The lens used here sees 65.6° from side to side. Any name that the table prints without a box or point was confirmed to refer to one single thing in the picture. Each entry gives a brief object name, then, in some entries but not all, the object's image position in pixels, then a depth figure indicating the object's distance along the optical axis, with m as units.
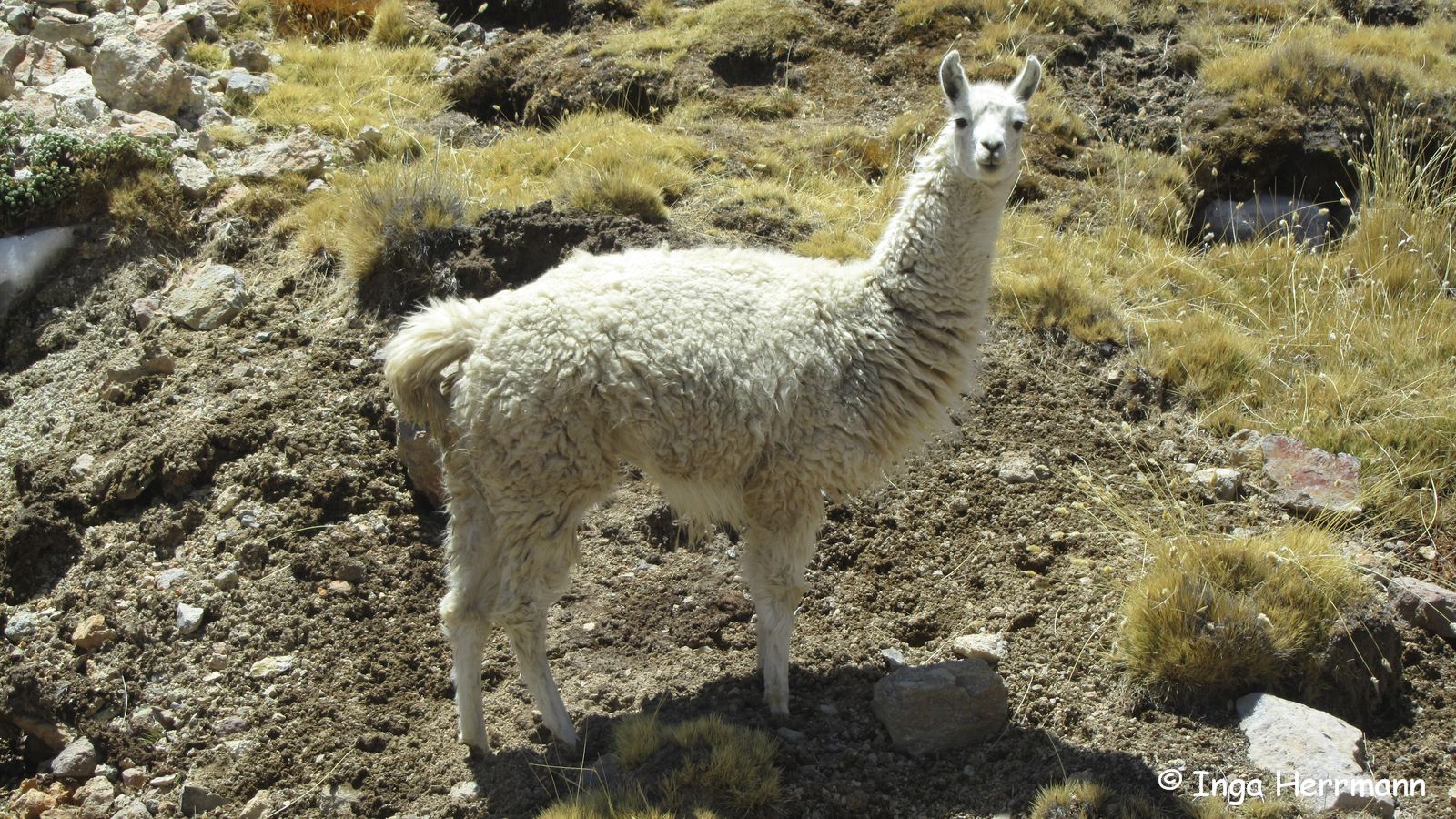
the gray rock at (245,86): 11.17
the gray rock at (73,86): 10.35
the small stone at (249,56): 11.88
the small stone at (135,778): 5.88
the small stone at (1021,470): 7.32
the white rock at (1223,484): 7.09
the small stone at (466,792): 5.53
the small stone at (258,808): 5.58
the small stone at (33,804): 5.73
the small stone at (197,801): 5.68
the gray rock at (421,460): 7.17
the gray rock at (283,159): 9.85
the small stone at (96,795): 5.75
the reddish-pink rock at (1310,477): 6.90
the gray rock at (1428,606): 6.02
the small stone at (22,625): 6.64
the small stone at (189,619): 6.52
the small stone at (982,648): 6.09
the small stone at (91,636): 6.54
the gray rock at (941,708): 5.62
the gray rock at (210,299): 8.51
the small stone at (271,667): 6.32
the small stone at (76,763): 5.99
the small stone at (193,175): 9.51
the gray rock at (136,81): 10.42
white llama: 5.29
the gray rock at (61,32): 11.39
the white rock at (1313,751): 4.89
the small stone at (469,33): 13.19
